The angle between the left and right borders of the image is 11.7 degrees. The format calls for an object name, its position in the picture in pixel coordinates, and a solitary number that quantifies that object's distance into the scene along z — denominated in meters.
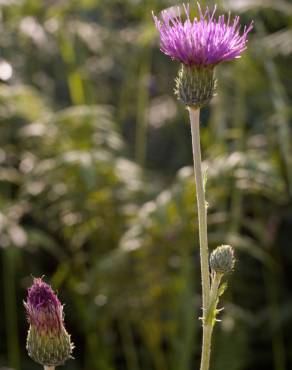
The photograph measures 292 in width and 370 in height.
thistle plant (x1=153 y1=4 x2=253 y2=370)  0.54
